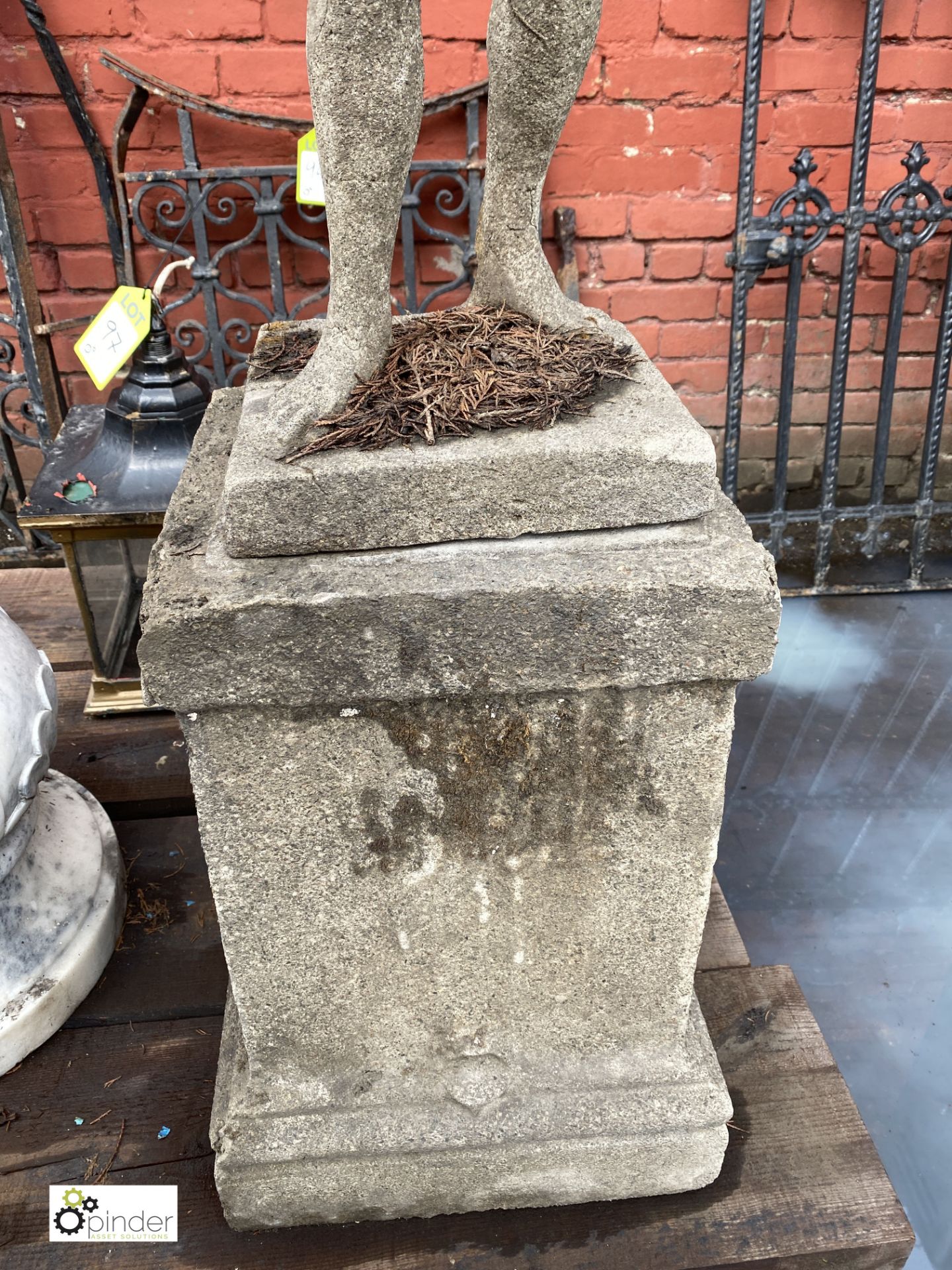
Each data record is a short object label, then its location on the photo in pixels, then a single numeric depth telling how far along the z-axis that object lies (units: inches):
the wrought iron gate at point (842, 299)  90.0
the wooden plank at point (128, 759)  71.6
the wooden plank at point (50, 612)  86.7
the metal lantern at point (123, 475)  68.5
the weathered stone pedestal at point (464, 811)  37.4
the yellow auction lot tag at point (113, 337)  69.3
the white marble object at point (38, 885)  51.9
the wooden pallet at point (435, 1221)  47.1
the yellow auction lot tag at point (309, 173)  85.7
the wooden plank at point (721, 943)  60.4
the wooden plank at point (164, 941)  57.9
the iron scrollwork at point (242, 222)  89.9
